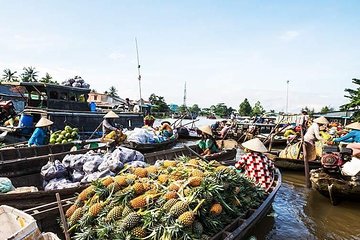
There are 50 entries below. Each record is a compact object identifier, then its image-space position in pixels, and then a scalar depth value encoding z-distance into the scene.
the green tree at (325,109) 49.23
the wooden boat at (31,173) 4.82
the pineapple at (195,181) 3.71
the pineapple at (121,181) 3.90
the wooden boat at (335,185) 6.75
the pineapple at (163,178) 3.94
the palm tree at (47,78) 43.43
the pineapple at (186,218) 3.18
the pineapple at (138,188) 3.70
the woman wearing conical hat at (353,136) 9.01
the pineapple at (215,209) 3.60
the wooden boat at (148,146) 10.97
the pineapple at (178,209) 3.27
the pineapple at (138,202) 3.46
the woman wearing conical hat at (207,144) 8.35
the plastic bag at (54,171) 5.83
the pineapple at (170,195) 3.51
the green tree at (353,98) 17.05
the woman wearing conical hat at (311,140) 10.13
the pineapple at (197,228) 3.30
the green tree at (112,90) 62.46
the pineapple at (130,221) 3.22
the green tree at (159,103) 52.66
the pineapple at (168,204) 3.35
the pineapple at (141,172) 4.25
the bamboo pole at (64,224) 3.17
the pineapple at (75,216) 3.68
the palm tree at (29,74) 48.94
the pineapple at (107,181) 3.93
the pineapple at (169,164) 4.62
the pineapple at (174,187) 3.69
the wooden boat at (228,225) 3.68
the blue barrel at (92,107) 17.15
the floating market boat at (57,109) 13.21
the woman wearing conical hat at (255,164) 5.94
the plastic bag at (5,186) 4.65
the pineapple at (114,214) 3.38
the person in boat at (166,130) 15.50
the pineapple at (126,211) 3.38
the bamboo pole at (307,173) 9.02
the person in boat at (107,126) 10.11
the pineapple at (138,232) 3.19
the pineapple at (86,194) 3.96
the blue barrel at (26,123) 13.01
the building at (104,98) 36.00
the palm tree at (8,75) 47.75
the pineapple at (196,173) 3.95
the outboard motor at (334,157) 7.16
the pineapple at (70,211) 3.86
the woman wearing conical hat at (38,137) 8.80
